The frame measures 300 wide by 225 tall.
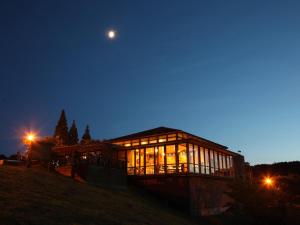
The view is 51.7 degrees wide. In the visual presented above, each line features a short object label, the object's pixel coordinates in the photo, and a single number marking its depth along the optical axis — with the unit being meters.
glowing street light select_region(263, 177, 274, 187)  21.90
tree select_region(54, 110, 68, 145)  75.18
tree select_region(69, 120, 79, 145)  78.56
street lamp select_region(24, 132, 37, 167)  23.47
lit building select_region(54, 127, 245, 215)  24.27
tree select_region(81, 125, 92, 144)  87.00
